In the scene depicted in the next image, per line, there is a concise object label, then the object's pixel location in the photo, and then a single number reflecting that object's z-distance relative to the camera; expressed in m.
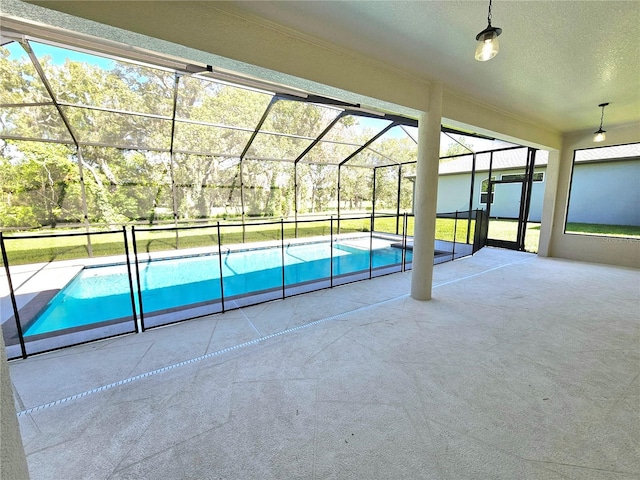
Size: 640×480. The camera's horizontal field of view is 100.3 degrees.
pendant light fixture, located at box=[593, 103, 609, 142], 4.56
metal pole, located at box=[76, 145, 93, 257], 6.06
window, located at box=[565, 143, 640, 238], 8.49
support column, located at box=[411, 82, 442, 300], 3.42
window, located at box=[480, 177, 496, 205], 10.12
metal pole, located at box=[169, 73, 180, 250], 6.24
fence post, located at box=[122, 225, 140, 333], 2.84
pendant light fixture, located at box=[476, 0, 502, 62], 1.78
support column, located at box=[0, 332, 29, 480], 0.73
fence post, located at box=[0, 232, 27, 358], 2.23
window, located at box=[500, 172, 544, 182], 7.27
